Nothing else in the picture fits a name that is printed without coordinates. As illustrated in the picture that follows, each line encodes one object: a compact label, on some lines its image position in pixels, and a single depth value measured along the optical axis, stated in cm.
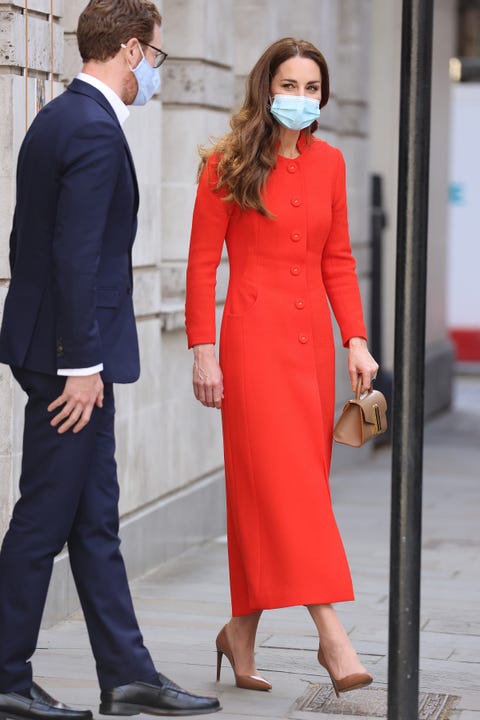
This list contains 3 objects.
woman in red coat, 963
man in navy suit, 832
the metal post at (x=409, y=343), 792
